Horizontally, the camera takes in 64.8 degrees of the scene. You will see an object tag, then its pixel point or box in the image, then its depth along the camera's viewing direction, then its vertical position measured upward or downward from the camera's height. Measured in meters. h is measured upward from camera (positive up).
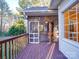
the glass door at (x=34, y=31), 5.29 -0.23
